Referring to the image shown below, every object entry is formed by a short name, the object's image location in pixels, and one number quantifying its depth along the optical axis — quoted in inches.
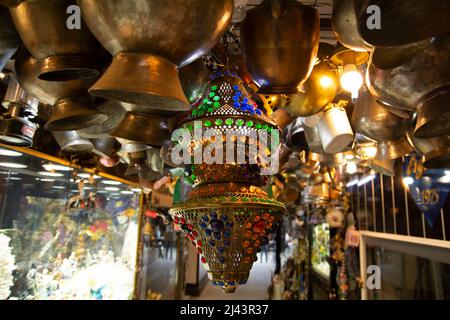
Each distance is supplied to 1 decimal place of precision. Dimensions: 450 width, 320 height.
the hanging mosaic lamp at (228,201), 30.3
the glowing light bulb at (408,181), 93.8
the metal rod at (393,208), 107.8
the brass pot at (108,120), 30.2
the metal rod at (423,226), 87.8
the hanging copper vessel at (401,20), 19.5
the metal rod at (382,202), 117.3
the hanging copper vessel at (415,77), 24.9
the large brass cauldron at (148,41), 17.3
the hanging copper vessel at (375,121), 40.6
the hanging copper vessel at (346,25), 24.5
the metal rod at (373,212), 125.6
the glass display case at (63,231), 71.5
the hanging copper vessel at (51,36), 22.2
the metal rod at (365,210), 134.0
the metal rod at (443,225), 78.5
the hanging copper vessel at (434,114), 24.6
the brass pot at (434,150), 38.1
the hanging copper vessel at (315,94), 37.8
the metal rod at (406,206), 98.5
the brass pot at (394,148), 47.2
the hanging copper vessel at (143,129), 30.7
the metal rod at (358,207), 143.2
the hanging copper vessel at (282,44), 28.4
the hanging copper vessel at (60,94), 25.7
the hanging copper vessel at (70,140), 46.2
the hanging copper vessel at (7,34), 24.9
